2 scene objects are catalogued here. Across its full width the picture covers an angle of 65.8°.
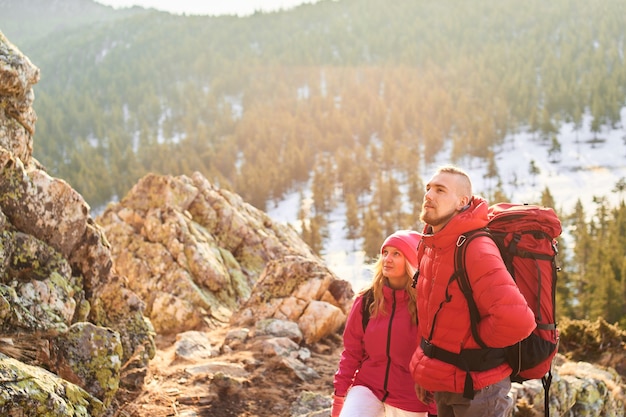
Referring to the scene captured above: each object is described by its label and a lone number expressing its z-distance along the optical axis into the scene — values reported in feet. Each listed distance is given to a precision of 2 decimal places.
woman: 14.39
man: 11.10
